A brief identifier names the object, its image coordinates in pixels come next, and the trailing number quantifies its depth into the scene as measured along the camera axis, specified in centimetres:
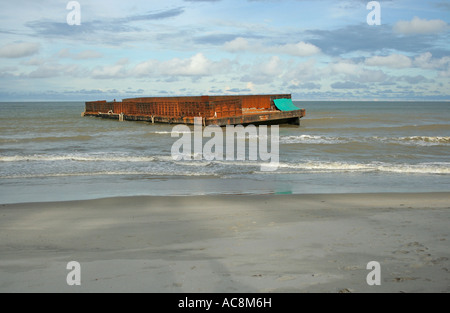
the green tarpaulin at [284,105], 3697
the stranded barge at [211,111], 2942
